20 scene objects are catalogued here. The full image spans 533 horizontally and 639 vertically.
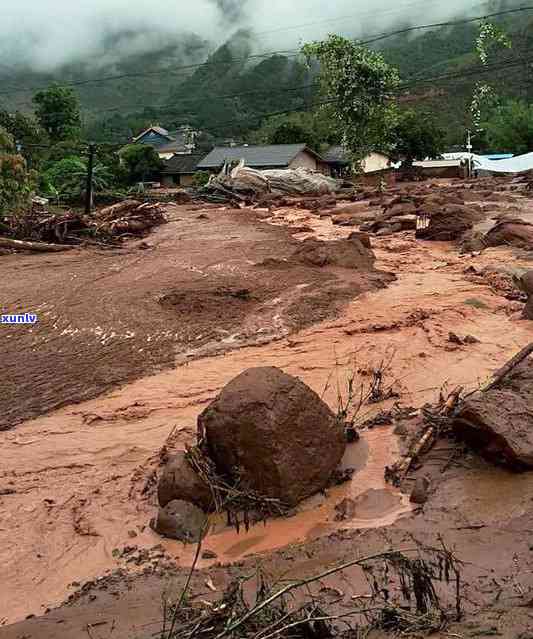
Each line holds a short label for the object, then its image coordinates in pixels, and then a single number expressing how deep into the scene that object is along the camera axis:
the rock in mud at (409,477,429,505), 4.55
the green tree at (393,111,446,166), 41.56
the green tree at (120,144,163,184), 42.81
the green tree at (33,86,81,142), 51.97
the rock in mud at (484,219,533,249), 12.77
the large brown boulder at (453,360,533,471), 4.59
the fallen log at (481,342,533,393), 5.76
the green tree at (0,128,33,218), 17.30
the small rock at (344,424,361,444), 5.52
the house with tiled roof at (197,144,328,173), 39.81
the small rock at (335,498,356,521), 4.56
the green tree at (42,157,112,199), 30.69
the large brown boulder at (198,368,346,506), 4.62
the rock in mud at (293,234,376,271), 12.02
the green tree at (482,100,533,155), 44.88
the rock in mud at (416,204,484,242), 14.72
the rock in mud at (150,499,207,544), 4.42
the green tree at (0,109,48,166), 38.85
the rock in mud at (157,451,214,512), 4.59
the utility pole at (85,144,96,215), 23.83
